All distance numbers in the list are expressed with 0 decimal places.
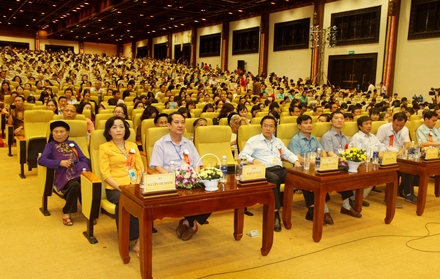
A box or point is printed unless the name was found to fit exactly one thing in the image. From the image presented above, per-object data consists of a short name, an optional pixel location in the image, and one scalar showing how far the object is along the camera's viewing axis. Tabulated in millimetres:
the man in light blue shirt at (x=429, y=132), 5422
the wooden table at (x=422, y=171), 4262
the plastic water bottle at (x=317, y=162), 3578
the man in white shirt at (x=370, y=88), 14872
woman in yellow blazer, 3275
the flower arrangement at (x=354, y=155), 3580
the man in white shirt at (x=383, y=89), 14484
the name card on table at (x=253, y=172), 2969
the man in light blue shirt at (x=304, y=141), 4320
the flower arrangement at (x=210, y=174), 2779
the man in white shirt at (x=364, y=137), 4605
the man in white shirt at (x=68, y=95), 8273
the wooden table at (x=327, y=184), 3402
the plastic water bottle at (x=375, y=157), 3951
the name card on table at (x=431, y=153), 4332
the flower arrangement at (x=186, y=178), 2805
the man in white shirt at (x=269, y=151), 3977
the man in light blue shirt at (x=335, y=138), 4543
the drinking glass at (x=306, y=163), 3662
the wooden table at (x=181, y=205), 2555
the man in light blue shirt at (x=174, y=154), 3461
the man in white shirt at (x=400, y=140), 4844
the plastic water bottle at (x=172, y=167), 2918
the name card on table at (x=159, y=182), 2580
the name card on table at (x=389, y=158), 3866
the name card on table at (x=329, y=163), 3453
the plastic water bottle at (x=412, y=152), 4496
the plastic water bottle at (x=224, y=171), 3064
